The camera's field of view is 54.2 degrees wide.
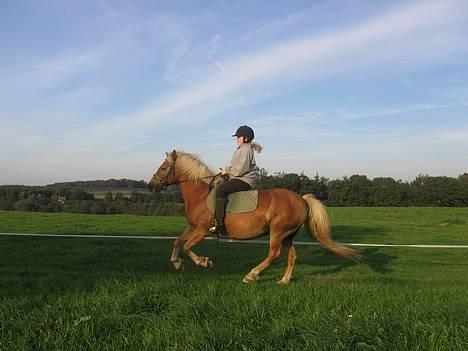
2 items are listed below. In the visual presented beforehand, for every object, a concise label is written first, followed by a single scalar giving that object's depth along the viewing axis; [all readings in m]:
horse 8.78
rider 8.89
